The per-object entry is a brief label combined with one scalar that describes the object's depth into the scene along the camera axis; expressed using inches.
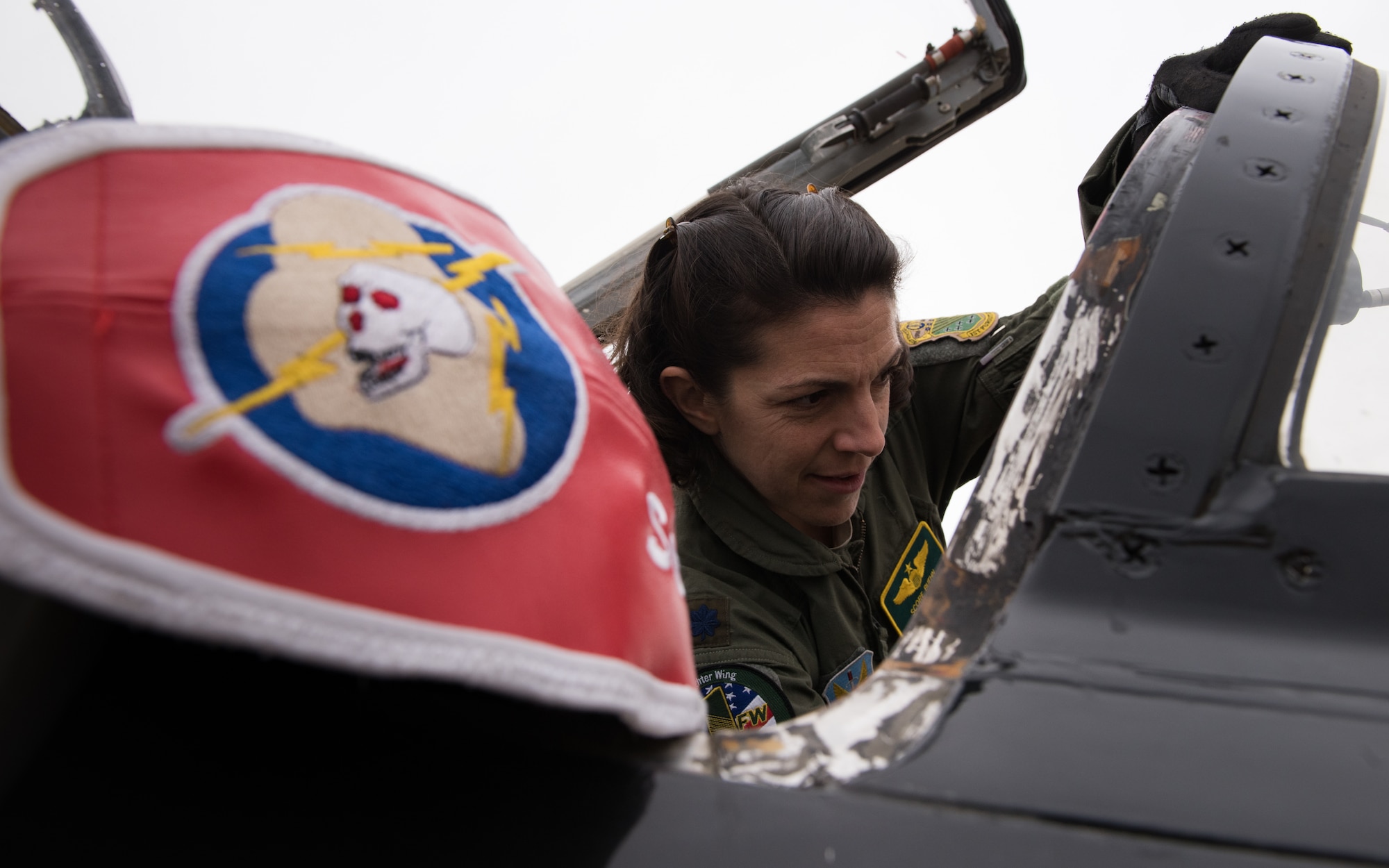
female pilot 53.3
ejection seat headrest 13.7
